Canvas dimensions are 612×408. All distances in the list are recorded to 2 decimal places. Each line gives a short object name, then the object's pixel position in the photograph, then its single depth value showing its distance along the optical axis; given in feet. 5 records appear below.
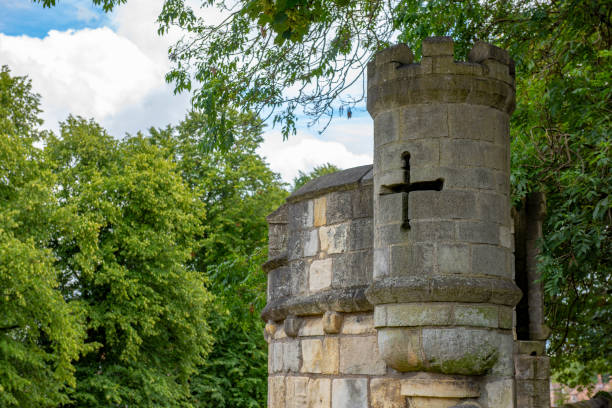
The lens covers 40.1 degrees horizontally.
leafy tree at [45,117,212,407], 68.59
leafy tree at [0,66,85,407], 55.93
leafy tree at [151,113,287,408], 82.48
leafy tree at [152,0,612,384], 24.85
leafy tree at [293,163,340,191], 103.45
